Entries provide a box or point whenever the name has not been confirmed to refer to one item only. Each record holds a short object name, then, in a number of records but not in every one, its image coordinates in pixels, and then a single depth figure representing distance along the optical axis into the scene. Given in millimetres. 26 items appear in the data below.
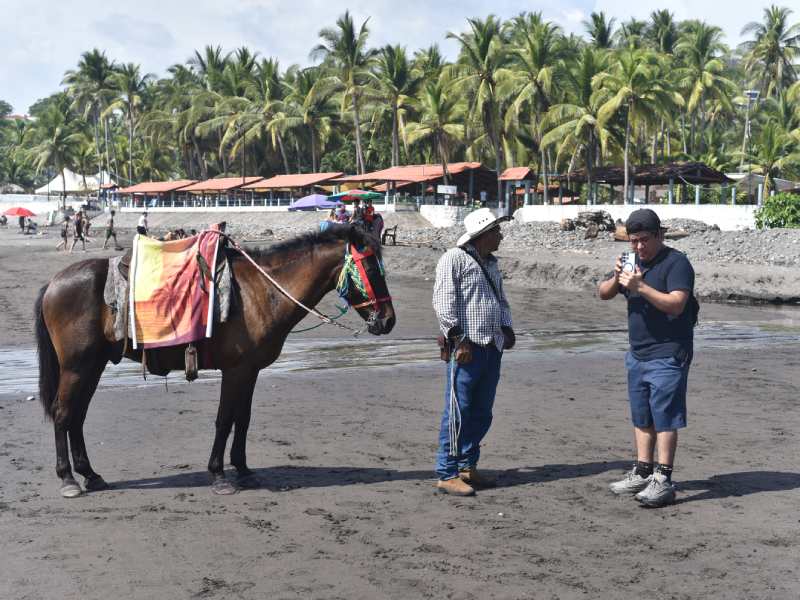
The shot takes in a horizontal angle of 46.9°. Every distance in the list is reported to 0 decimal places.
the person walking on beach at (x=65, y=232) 39844
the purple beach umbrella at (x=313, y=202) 51434
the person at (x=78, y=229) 36750
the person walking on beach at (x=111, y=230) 36831
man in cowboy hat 6230
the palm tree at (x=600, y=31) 70562
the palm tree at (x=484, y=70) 57406
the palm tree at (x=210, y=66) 84062
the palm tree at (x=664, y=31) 72562
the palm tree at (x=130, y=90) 90000
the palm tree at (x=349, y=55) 65062
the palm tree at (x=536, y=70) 56156
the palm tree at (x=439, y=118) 60344
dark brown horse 6445
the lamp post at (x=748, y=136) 46588
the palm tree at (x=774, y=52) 69312
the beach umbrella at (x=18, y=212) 55194
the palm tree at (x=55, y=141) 94500
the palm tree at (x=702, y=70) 62688
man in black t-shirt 5871
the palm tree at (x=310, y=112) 70938
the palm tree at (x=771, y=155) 50406
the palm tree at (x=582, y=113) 52022
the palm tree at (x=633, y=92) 49506
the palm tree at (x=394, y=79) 64375
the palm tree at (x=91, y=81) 92000
